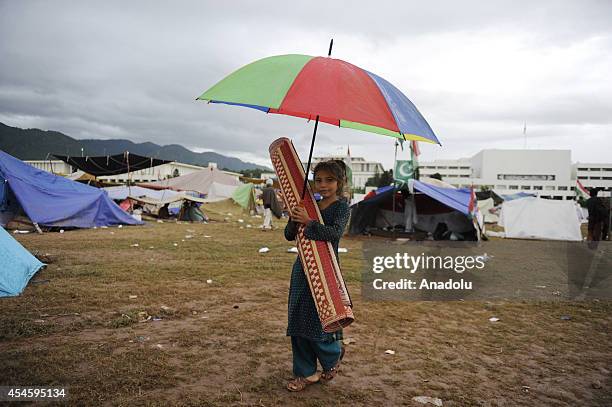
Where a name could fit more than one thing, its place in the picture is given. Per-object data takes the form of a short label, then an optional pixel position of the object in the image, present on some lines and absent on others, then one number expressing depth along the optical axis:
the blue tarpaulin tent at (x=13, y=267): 4.91
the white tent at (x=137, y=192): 21.03
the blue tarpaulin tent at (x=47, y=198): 12.00
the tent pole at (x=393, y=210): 11.78
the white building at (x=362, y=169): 101.94
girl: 2.83
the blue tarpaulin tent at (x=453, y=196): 11.40
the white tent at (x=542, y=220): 15.23
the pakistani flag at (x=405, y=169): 12.23
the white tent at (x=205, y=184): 25.39
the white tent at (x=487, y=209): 23.47
